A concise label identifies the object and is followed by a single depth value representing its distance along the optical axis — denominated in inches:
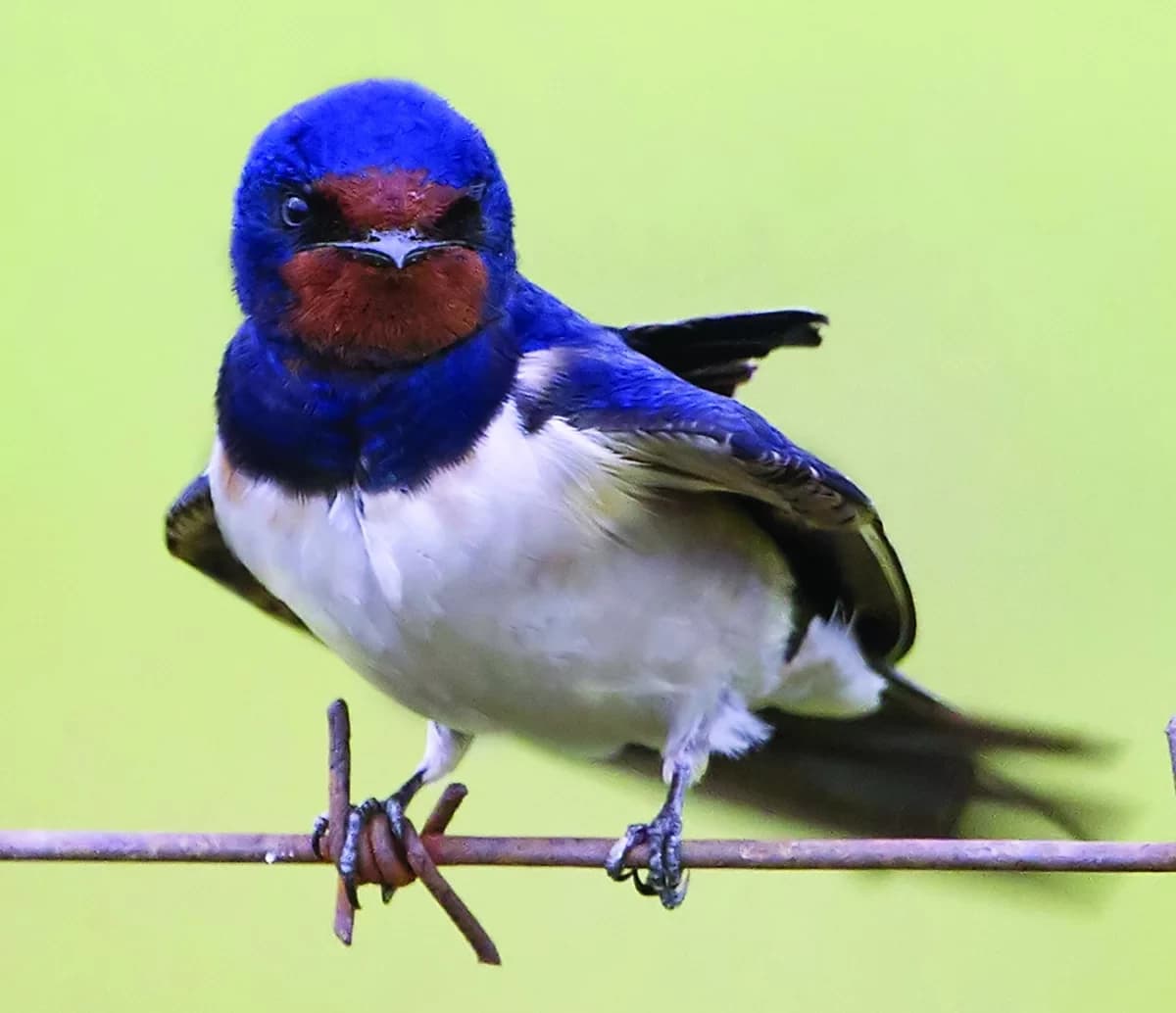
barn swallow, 77.8
